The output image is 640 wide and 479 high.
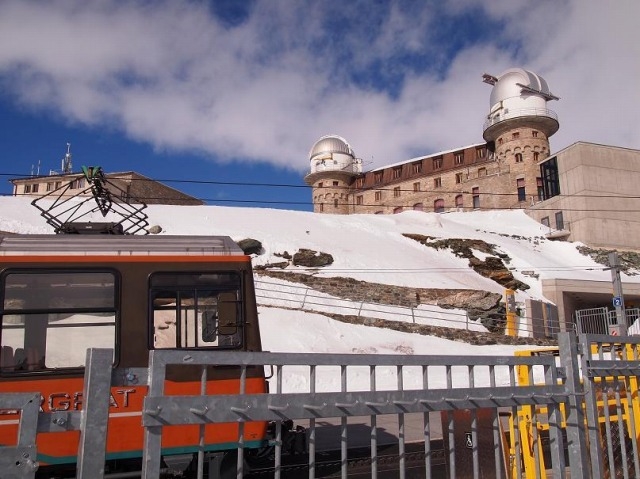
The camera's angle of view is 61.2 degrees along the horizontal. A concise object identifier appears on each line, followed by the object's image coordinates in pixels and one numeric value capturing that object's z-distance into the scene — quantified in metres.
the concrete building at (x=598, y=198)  49.56
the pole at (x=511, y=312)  26.78
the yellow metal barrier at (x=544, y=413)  4.15
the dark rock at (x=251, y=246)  32.36
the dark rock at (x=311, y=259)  31.78
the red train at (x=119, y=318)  6.38
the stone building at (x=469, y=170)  67.06
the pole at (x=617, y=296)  25.00
